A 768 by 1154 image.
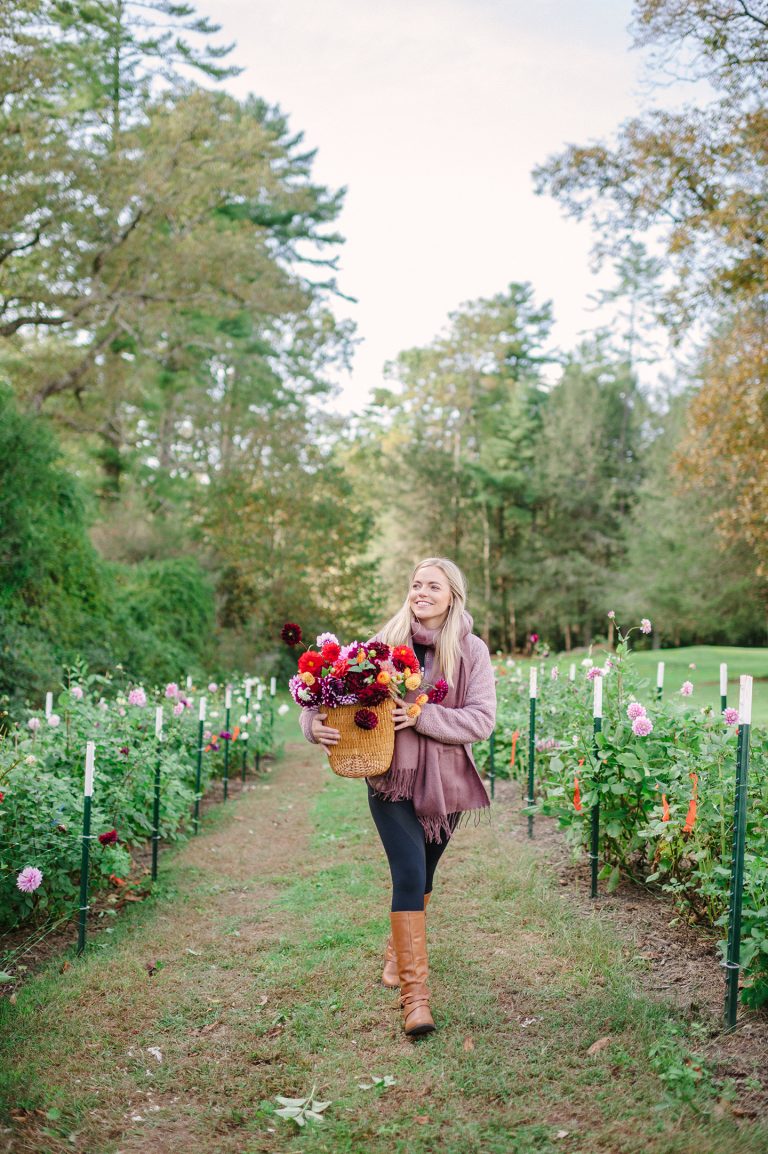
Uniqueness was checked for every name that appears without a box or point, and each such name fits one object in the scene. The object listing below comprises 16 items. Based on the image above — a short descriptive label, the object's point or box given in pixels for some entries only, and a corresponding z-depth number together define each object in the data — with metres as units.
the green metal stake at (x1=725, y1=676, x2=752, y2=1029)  2.92
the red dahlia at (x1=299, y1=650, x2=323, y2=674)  3.09
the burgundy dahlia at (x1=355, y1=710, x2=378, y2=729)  3.01
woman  3.12
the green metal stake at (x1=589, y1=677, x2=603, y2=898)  4.29
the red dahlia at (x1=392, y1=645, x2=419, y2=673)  3.07
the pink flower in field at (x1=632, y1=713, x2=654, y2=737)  4.03
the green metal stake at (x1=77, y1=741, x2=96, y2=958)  3.98
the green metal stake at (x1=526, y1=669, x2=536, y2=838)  5.72
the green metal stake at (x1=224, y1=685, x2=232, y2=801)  7.63
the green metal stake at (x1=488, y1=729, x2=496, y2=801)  7.01
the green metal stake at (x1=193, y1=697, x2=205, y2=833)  6.40
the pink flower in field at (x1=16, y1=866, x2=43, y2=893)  3.67
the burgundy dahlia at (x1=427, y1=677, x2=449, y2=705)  3.19
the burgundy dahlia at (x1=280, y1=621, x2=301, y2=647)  3.20
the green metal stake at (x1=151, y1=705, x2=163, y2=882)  4.95
